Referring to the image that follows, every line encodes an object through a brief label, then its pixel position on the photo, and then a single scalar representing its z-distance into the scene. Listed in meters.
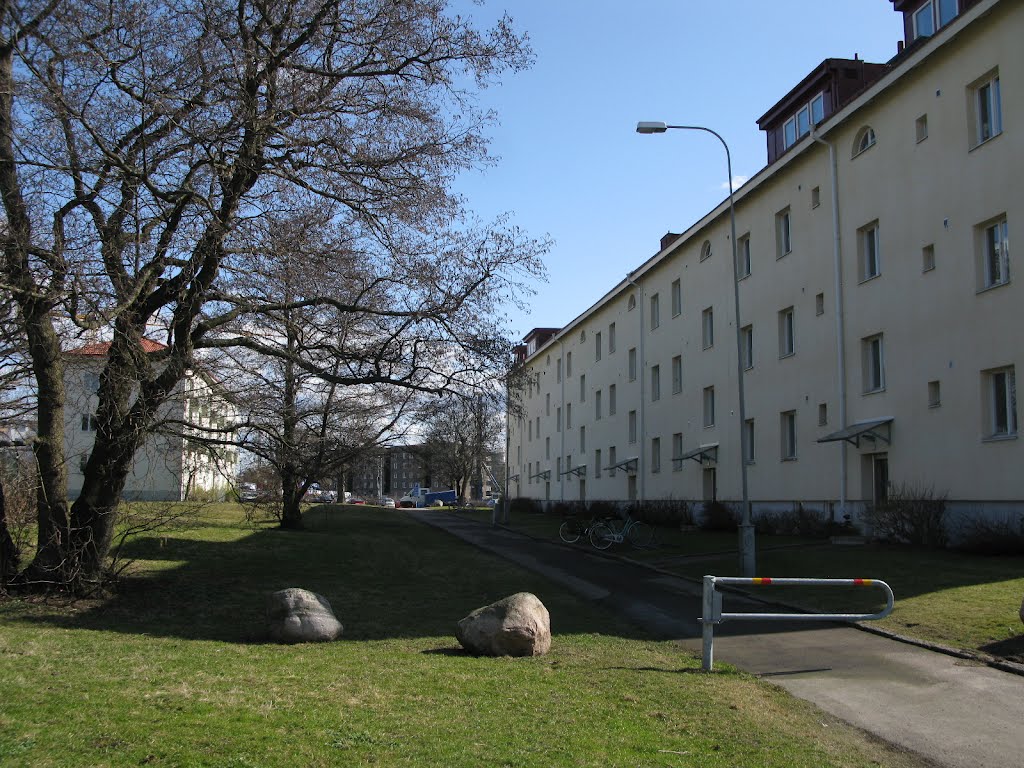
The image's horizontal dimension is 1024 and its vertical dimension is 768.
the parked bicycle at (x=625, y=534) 25.14
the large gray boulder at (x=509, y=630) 9.07
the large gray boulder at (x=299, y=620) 10.17
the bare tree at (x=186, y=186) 10.67
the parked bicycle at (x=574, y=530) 28.20
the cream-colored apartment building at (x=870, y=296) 19.25
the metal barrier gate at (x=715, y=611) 8.19
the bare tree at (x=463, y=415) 13.62
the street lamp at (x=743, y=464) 16.95
